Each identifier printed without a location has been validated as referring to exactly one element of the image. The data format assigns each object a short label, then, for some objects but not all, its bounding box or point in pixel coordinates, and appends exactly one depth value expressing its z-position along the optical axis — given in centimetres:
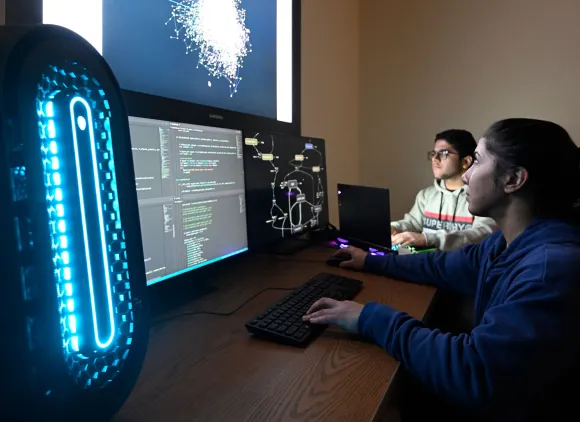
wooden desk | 53
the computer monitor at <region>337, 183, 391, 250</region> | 133
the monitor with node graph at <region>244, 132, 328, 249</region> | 118
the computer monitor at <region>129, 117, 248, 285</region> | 81
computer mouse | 126
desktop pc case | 33
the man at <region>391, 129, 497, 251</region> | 195
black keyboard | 73
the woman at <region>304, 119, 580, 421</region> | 62
